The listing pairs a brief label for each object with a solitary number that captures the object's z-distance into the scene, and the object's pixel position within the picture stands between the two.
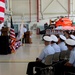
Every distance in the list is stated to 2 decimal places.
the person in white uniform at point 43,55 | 6.03
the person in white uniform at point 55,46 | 6.54
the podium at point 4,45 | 11.98
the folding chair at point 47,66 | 5.73
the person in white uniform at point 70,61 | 5.16
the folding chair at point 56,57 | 6.07
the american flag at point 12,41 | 12.67
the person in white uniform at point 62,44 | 6.95
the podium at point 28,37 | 18.57
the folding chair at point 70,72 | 5.20
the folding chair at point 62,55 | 6.57
